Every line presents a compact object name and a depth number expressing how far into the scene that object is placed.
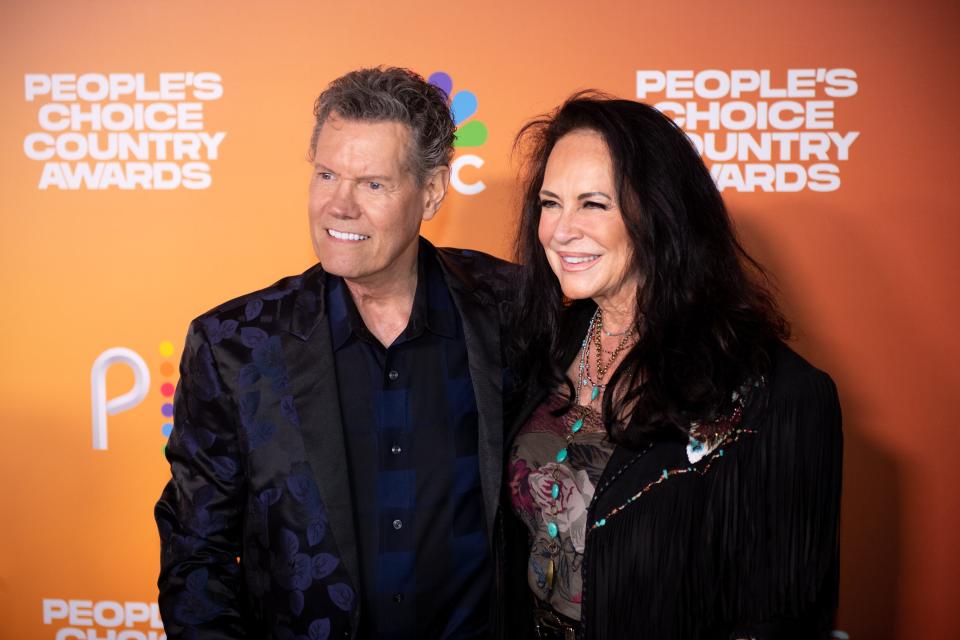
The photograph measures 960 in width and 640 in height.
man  1.77
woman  1.52
